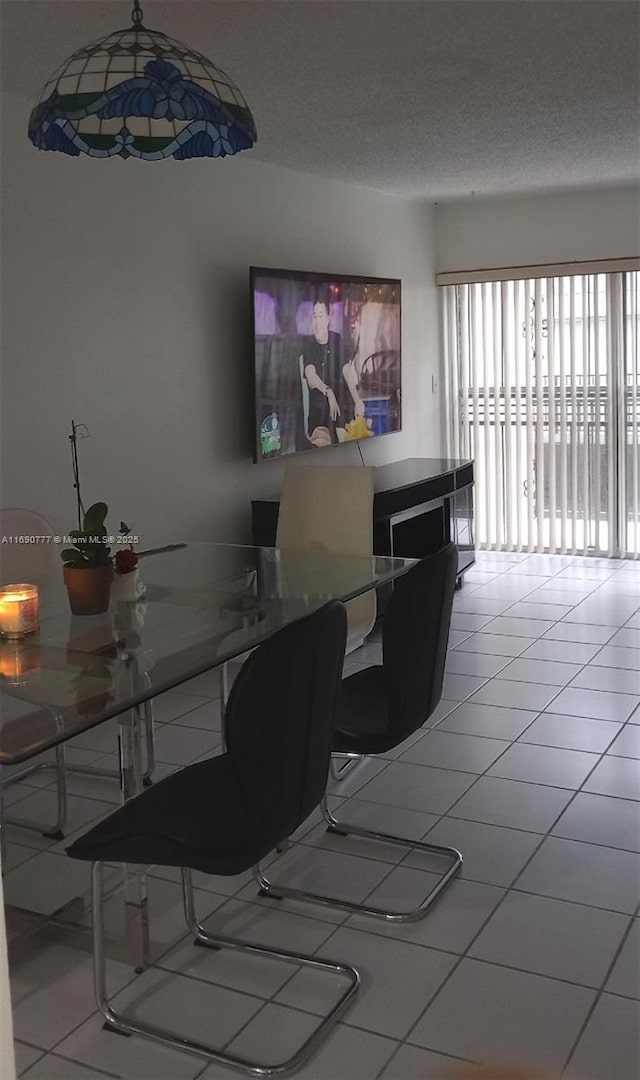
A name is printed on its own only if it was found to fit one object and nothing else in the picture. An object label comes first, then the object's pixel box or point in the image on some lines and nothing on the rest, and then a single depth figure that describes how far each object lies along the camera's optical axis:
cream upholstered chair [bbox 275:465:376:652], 4.02
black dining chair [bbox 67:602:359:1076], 2.14
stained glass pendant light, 2.16
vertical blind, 7.13
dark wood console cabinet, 5.44
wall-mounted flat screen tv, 5.29
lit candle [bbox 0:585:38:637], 2.65
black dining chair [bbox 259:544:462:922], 2.78
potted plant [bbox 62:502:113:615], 2.81
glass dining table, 2.11
